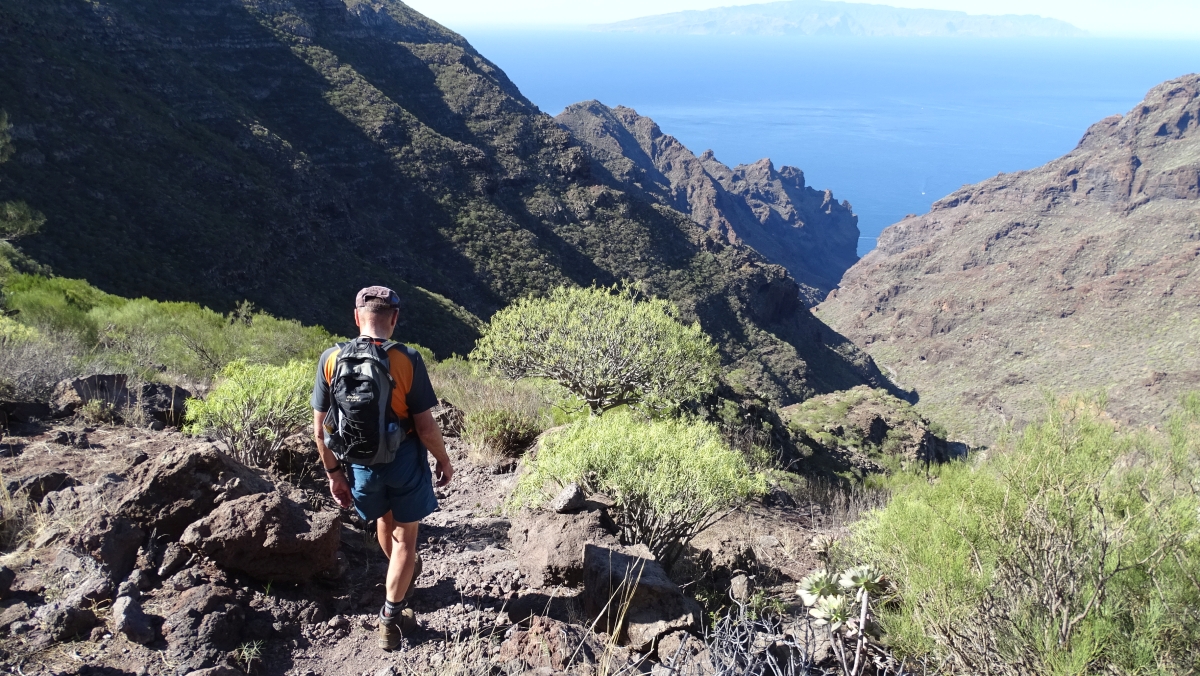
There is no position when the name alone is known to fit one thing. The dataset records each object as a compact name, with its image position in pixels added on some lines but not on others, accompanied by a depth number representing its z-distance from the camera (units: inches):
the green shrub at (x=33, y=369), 201.6
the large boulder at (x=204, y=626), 111.6
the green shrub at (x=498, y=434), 260.5
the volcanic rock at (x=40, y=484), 143.6
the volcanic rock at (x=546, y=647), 115.6
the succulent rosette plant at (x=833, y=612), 120.3
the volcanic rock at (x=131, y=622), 110.7
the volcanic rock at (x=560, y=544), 149.1
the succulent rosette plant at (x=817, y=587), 129.7
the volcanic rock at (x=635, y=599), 132.6
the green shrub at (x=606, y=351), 359.6
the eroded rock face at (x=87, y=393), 200.1
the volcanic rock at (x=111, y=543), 123.3
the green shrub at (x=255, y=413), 190.1
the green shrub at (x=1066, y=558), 110.1
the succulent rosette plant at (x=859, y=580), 127.6
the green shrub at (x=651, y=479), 170.4
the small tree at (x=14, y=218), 661.3
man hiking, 122.0
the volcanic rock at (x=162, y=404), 211.3
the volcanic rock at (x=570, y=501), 164.7
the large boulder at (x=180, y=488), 134.6
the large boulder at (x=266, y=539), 129.9
